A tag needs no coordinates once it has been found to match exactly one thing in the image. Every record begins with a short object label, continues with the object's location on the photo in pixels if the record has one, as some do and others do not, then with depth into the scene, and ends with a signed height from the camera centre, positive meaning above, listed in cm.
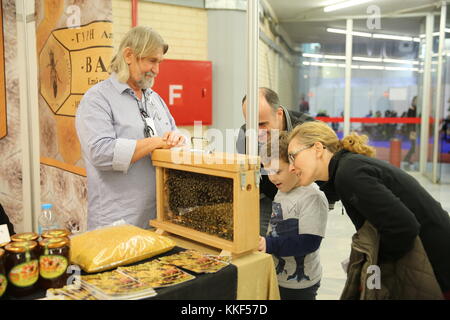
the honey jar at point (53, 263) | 107 -39
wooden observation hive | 127 -28
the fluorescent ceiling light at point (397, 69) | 754 +101
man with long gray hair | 154 -5
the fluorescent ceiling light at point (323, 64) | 759 +111
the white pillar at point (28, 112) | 240 +5
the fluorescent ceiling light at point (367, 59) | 745 +119
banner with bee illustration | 268 +31
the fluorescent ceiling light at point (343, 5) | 671 +202
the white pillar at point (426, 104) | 722 +32
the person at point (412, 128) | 746 -13
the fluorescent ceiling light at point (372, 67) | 750 +103
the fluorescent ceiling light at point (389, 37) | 741 +160
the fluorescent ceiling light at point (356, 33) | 738 +166
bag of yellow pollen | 118 -40
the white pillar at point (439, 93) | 669 +49
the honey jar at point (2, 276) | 101 -41
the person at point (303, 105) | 793 +32
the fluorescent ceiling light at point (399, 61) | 746 +115
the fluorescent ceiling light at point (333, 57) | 749 +124
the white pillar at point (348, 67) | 734 +101
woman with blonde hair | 119 -23
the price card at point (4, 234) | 114 -34
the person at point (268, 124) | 186 -2
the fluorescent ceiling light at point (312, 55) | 772 +130
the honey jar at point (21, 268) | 103 -39
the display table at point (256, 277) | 123 -51
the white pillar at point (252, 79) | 158 +17
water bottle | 151 -39
